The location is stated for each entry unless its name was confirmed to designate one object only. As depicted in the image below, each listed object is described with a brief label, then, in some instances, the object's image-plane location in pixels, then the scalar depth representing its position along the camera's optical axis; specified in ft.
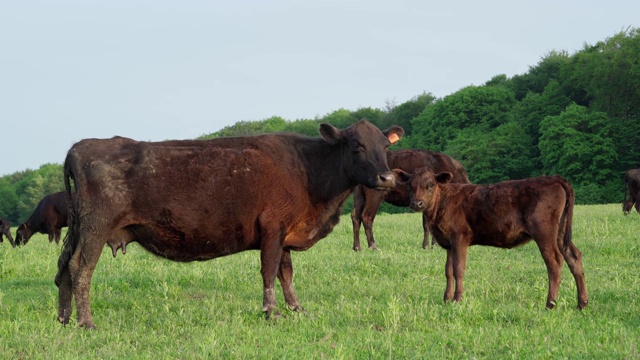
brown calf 31.60
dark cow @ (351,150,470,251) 56.75
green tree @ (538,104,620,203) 198.74
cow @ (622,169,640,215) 95.25
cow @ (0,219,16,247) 116.19
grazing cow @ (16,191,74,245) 96.32
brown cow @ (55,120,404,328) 29.86
